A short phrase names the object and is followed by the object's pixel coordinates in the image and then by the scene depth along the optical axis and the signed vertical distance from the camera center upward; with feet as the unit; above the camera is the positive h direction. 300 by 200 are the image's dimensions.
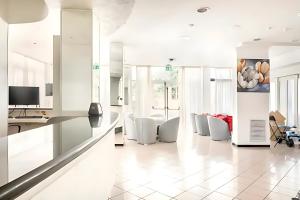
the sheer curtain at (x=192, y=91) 34.83 +1.19
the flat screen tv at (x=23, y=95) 20.16 +0.33
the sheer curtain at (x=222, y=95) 35.16 +0.58
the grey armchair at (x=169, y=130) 23.04 -3.18
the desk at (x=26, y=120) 18.85 -1.80
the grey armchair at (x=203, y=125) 28.04 -3.22
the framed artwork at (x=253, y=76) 21.07 +2.10
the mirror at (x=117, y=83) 20.51 +1.44
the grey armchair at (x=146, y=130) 21.91 -3.07
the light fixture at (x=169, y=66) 29.50 +4.45
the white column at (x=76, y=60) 12.29 +2.12
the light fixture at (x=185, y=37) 18.13 +4.97
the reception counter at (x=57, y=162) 2.32 -0.88
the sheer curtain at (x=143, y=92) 33.50 +1.01
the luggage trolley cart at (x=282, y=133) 21.57 -3.37
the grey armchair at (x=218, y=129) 24.49 -3.26
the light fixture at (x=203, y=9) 12.53 +4.97
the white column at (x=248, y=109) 21.11 -0.95
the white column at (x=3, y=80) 7.72 +0.65
